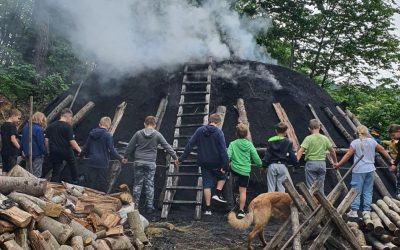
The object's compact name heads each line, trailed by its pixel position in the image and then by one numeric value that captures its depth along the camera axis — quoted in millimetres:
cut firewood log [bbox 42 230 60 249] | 5423
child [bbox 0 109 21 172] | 8742
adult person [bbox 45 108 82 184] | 8820
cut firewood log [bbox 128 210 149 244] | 6804
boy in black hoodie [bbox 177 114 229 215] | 8477
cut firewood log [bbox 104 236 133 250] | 6195
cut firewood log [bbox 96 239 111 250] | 5961
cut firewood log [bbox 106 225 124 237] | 6359
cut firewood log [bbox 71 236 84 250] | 5622
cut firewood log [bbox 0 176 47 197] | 6117
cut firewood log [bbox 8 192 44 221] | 5652
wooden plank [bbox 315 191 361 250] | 5789
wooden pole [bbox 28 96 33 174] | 8245
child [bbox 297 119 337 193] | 8656
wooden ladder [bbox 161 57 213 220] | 8984
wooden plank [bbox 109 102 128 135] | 11008
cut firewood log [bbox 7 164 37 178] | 6770
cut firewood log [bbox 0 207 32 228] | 5177
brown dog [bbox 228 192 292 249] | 6629
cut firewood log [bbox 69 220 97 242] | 6004
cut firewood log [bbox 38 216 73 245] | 5688
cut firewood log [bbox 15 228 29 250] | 5168
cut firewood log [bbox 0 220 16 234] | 5078
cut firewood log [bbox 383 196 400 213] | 7695
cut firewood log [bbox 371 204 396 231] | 6977
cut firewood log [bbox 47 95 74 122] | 11662
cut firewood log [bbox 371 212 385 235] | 7066
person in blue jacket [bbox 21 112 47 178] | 8719
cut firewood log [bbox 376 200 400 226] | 7121
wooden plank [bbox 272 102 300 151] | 10574
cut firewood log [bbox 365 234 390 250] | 6845
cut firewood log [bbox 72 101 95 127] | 11328
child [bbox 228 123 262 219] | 8516
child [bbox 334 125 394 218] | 8625
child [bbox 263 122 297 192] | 8289
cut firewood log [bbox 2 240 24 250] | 4867
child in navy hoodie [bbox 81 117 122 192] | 8844
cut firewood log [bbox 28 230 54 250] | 5254
